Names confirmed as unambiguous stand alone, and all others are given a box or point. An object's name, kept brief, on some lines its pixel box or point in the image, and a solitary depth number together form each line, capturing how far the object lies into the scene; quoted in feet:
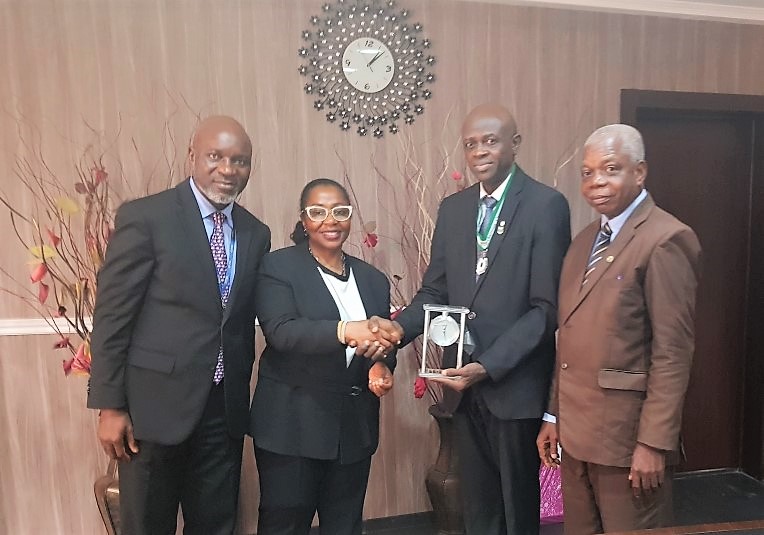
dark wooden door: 10.46
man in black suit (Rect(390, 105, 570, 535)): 5.93
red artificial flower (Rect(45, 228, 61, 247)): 7.39
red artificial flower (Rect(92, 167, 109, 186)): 7.75
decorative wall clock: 8.71
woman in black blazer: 5.82
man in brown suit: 5.11
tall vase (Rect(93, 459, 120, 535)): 7.41
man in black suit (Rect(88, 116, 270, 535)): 5.60
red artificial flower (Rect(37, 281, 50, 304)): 7.46
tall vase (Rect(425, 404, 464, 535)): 8.53
